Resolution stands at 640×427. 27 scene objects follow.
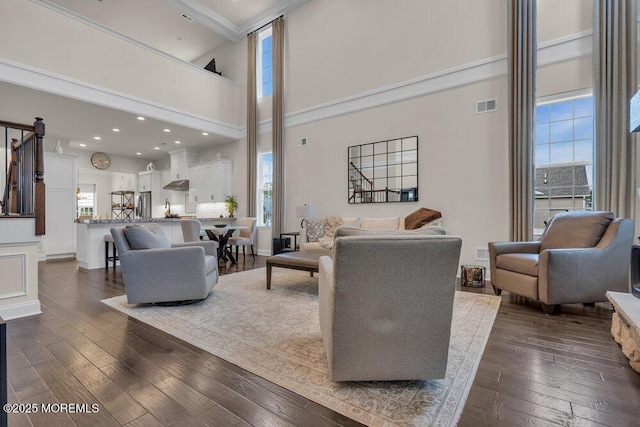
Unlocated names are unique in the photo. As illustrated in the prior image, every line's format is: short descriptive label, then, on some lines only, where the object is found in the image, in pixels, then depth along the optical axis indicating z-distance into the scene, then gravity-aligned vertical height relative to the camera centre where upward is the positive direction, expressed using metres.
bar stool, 5.43 -0.74
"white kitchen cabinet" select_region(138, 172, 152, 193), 10.02 +1.08
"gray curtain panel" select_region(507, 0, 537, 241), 3.99 +1.28
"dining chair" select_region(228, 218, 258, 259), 6.22 -0.54
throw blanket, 4.64 -0.13
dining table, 5.59 -0.51
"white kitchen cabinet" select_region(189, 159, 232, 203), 7.95 +0.85
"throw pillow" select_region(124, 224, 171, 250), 3.12 -0.28
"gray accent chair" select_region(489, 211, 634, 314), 2.79 -0.56
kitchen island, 5.43 -0.51
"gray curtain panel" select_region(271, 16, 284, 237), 6.81 +1.96
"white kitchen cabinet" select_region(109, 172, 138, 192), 10.49 +1.13
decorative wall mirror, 5.11 +0.72
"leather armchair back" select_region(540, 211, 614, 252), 3.03 -0.23
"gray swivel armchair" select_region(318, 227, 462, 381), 1.45 -0.49
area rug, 1.47 -1.00
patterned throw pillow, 5.36 -0.33
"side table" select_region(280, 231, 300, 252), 5.81 -0.73
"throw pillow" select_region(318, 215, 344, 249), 5.31 -0.27
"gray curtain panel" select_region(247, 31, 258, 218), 7.34 +2.13
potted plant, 7.85 +0.22
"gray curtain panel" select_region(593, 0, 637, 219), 3.43 +1.26
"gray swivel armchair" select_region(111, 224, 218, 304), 3.02 -0.60
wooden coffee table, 3.40 -0.61
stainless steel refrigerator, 10.18 +0.25
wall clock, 9.30 +1.68
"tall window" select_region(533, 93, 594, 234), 3.94 +0.72
